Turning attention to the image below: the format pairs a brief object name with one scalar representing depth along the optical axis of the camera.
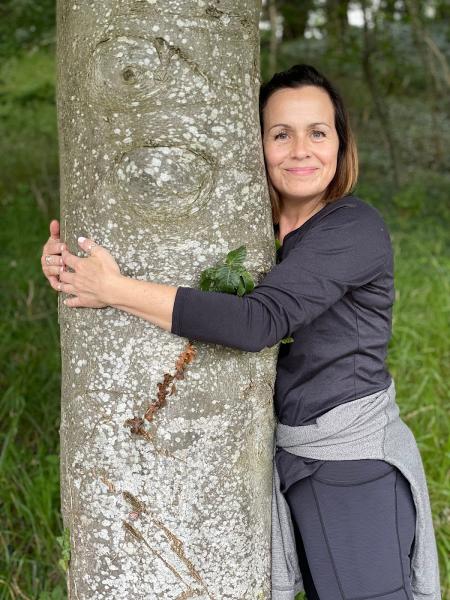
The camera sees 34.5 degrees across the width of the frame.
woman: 1.75
